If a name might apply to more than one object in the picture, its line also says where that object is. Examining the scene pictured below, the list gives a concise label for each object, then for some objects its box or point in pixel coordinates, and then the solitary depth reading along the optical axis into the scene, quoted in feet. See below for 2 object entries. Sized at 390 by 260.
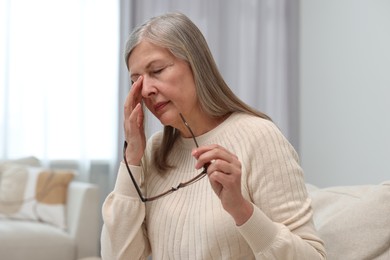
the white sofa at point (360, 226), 6.02
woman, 5.45
